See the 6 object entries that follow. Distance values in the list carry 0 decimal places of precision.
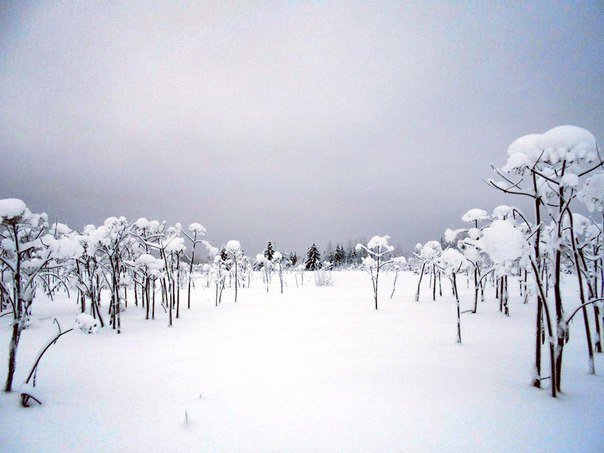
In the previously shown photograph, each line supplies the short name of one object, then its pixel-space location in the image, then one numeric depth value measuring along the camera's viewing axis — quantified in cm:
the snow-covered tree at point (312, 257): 5783
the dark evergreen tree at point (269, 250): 5061
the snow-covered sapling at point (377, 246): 1415
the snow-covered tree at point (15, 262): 390
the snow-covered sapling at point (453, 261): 809
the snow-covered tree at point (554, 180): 362
